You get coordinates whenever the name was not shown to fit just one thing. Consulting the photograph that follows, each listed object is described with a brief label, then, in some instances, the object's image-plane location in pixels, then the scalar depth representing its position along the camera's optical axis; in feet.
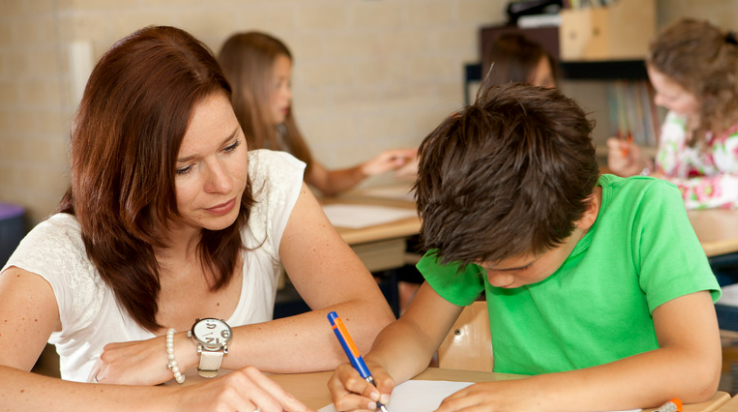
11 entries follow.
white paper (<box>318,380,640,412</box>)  3.45
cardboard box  11.72
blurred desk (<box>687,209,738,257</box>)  6.61
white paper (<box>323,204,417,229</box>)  8.26
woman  3.88
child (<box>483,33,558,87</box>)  10.20
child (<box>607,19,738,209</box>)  8.85
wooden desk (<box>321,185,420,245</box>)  7.70
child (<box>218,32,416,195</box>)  9.39
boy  3.25
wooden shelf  10.89
